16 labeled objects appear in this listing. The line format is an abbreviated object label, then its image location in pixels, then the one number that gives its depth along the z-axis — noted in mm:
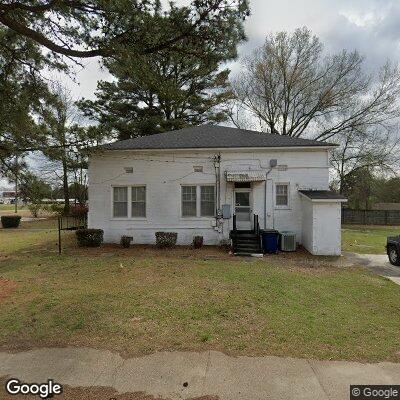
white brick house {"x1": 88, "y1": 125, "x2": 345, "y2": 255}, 14523
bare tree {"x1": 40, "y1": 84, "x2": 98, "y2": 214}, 10773
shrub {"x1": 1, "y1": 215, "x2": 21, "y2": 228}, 26344
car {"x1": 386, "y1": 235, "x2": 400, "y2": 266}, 11734
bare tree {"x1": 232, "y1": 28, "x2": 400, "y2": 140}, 31078
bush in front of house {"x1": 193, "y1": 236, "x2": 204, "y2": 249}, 14375
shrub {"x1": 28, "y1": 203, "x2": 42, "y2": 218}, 10680
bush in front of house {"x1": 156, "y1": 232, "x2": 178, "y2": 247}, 14156
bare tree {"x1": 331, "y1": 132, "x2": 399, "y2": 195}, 32375
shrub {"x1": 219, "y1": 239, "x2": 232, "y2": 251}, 14423
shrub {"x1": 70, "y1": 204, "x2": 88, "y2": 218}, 21891
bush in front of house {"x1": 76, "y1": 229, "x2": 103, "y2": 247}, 14289
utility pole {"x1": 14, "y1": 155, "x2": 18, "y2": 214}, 10320
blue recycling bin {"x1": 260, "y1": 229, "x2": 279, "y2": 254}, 13469
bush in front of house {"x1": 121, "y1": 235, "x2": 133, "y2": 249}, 14383
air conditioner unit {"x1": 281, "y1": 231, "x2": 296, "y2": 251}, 13688
